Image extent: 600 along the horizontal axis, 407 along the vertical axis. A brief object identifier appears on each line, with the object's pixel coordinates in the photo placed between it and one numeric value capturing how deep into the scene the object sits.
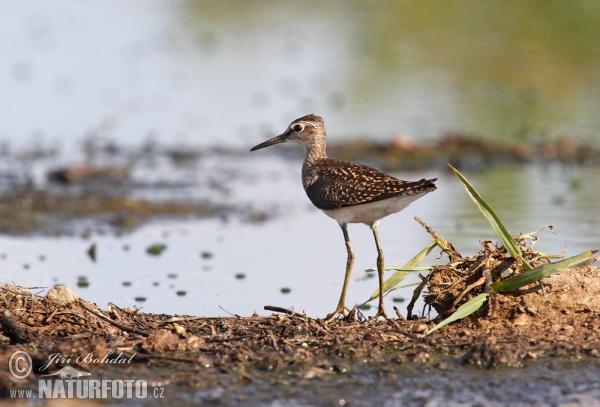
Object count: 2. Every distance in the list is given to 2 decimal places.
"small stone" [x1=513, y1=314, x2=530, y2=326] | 14.12
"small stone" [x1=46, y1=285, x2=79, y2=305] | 14.28
